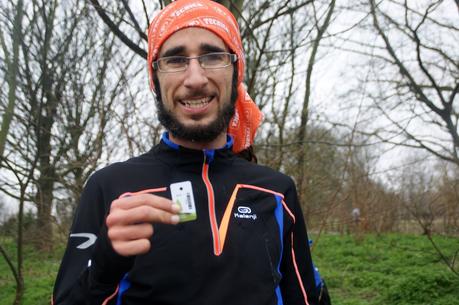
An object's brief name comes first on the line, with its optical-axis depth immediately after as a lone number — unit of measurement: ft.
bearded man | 4.05
